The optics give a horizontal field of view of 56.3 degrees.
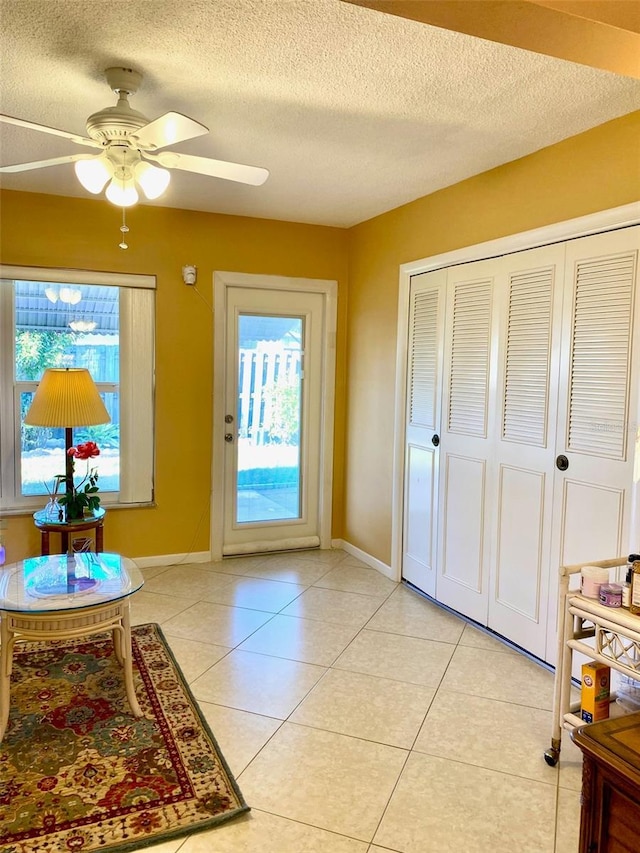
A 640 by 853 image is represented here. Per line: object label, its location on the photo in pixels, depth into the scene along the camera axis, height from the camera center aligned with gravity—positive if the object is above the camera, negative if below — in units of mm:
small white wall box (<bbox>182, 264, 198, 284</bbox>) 4047 +754
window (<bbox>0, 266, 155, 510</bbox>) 3719 +129
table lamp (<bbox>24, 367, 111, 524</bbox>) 3172 -106
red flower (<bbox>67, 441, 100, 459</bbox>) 3338 -385
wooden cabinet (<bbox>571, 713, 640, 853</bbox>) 1150 -779
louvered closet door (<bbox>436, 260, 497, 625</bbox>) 3182 -274
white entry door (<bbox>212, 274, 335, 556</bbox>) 4301 -248
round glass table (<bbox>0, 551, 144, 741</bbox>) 2162 -820
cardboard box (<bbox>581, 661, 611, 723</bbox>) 2037 -1016
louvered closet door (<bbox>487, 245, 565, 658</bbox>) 2781 -249
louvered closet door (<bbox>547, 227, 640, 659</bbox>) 2398 -29
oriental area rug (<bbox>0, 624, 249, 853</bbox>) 1798 -1326
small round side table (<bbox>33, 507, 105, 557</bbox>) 3242 -787
